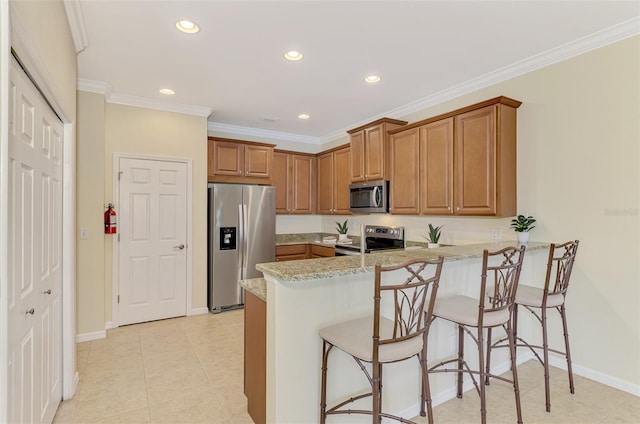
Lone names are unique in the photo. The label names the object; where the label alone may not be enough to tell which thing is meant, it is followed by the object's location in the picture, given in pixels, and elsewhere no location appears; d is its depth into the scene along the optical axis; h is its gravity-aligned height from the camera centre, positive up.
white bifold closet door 1.41 -0.21
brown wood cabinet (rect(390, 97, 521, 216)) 3.02 +0.53
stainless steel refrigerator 4.41 -0.32
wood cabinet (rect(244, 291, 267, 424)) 1.89 -0.86
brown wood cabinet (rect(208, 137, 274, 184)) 4.69 +0.79
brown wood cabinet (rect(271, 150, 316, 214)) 5.48 +0.55
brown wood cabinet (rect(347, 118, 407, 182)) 4.19 +0.85
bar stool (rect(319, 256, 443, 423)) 1.49 -0.62
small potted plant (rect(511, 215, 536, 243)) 2.94 -0.11
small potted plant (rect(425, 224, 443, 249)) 3.86 -0.26
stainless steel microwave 4.23 +0.23
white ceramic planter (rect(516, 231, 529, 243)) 2.93 -0.20
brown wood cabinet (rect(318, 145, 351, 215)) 5.14 +0.54
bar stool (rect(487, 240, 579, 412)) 2.30 -0.60
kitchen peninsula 1.71 -0.61
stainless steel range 4.49 -0.38
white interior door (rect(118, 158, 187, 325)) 3.93 -0.32
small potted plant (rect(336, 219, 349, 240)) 5.51 -0.25
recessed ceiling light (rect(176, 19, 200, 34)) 2.37 +1.37
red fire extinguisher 3.65 -0.08
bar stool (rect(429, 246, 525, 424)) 1.91 -0.59
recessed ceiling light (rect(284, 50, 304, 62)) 2.79 +1.36
